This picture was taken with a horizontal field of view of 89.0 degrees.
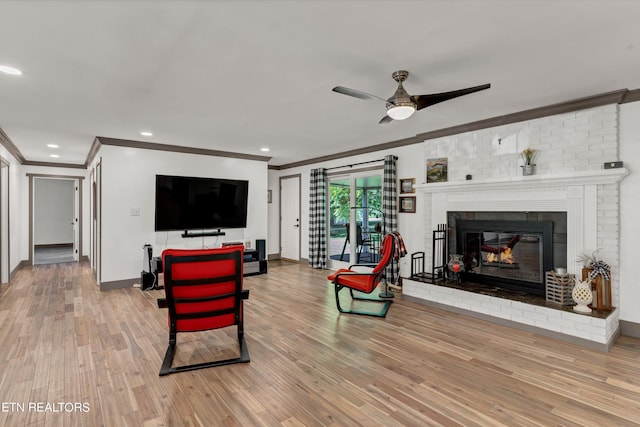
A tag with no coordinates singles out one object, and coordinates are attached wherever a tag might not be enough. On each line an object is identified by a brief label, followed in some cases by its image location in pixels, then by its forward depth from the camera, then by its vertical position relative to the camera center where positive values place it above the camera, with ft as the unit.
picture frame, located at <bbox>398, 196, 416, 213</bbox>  18.57 +0.48
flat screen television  19.36 +0.63
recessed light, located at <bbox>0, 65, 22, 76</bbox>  9.17 +4.12
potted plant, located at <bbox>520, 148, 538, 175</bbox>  13.30 +2.15
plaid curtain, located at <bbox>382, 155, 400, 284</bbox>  19.02 +0.84
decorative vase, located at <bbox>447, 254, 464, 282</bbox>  14.96 -2.44
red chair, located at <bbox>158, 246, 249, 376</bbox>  9.09 -2.31
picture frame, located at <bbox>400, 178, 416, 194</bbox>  18.62 +1.58
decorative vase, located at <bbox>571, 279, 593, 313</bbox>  11.00 -2.85
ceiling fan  8.99 +3.20
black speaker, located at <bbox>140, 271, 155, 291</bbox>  18.01 -3.76
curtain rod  20.44 +3.27
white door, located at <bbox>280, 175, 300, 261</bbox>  27.55 -0.46
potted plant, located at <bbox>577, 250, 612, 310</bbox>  11.23 -2.37
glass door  21.88 -0.11
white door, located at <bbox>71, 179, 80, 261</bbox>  27.48 -1.10
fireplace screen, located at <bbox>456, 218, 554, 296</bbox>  13.26 -1.76
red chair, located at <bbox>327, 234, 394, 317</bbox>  13.69 -2.90
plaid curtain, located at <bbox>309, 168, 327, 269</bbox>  24.49 -0.57
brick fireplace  10.98 -0.70
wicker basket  11.83 -2.77
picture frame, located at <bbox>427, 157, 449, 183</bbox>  16.48 +2.22
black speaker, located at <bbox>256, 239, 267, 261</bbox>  23.53 -2.54
